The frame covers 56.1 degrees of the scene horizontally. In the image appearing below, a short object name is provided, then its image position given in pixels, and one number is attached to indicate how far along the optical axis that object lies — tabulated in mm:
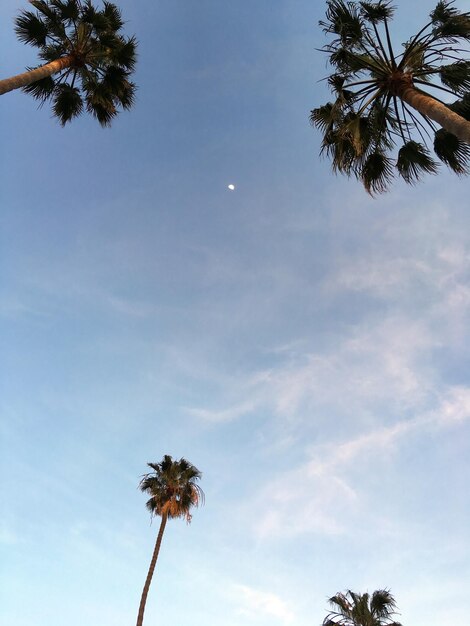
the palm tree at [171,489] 27438
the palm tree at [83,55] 15406
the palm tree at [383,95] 11352
